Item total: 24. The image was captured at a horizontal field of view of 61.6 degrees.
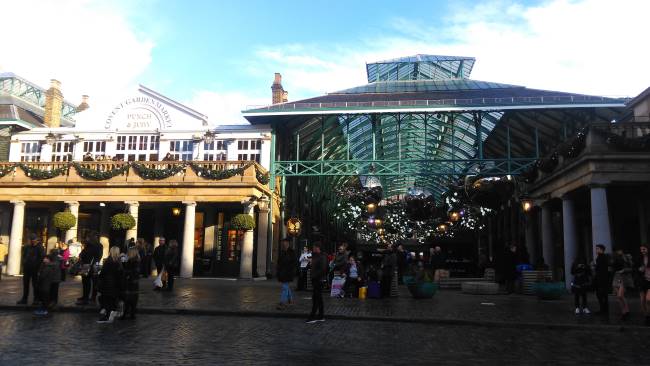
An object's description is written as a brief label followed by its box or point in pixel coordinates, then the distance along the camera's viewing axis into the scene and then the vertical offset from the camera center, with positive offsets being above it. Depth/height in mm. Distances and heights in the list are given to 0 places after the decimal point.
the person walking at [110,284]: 11008 -674
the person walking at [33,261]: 13297 -284
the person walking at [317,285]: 11758 -665
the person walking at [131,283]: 11477 -673
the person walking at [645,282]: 11297 -488
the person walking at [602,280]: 12789 -501
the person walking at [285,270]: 12930 -390
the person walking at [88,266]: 13781 -403
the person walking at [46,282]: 12302 -735
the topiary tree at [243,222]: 25938 +1450
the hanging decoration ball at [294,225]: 28672 +1490
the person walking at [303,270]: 19672 -595
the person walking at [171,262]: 16859 -325
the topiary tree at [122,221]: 26047 +1408
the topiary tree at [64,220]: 26531 +1437
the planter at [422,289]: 16750 -1028
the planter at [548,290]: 16797 -991
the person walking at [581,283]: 12992 -588
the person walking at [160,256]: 17625 -148
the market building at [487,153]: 18656 +4888
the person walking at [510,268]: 20000 -397
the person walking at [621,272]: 11859 -305
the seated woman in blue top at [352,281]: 17219 -837
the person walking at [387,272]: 17156 -533
